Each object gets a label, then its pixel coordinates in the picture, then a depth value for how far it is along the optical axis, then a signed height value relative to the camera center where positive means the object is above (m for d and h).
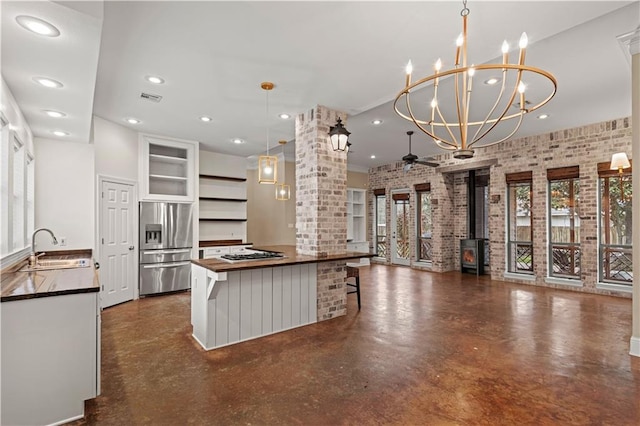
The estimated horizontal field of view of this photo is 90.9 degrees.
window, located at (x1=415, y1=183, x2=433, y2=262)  8.75 -0.17
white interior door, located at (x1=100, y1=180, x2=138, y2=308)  4.81 -0.41
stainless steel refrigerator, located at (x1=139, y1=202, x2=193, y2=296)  5.48 -0.53
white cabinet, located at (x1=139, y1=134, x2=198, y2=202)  5.73 +0.95
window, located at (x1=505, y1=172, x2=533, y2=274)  6.76 -0.19
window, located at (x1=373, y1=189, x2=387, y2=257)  9.93 -0.19
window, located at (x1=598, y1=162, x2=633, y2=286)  5.45 -0.19
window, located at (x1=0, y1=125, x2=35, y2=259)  2.85 +0.26
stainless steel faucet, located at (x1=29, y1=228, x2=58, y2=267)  3.06 -0.41
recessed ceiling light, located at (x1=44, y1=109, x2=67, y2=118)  3.44 +1.16
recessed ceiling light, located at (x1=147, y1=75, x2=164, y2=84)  3.44 +1.53
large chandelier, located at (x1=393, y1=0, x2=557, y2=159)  1.71 +1.60
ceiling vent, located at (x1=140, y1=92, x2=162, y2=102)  3.90 +1.52
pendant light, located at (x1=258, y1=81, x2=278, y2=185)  3.98 +0.60
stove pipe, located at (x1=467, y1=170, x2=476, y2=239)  7.82 +0.29
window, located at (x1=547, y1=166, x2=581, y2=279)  6.09 -0.15
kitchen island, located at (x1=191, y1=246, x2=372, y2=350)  3.30 -0.92
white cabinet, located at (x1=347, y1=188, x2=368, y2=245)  10.01 +0.01
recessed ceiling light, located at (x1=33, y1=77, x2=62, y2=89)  2.66 +1.17
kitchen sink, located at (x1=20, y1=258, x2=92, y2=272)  2.97 -0.52
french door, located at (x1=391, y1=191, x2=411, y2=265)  9.35 -0.36
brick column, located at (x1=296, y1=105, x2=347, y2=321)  4.11 +0.17
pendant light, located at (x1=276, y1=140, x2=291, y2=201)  6.12 +0.48
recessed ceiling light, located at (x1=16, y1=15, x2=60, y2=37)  1.87 +1.18
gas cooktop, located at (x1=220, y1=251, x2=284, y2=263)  3.70 -0.49
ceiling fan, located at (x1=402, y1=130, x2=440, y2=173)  6.12 +1.11
